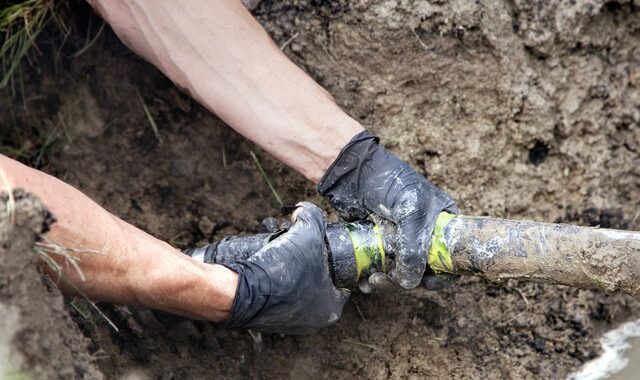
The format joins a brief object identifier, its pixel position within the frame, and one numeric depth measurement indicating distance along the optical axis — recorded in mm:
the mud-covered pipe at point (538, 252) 2837
